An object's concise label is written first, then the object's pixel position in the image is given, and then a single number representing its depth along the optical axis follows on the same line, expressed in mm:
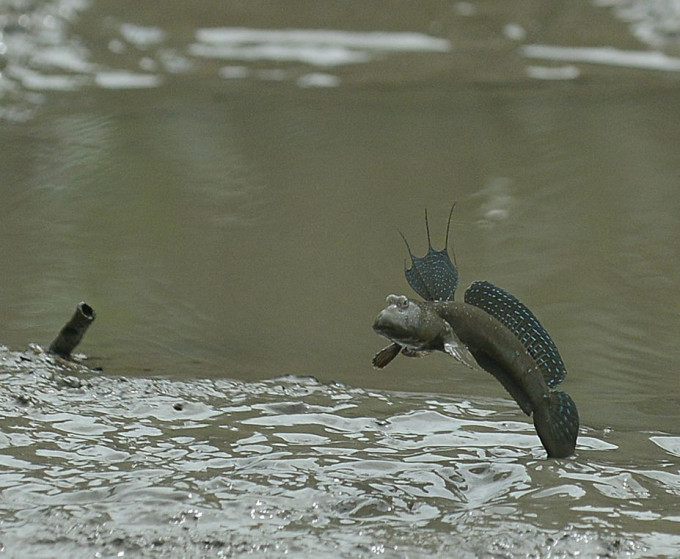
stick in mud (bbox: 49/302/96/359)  5793
